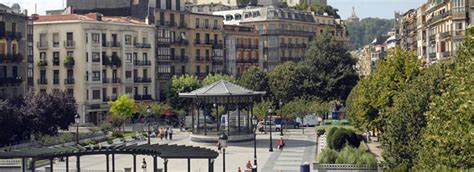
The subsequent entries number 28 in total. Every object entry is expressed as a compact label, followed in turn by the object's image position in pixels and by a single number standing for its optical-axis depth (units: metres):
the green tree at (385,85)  59.22
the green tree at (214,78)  104.88
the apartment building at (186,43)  108.44
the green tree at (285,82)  101.62
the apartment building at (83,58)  95.62
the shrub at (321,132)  76.12
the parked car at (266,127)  85.88
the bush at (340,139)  57.81
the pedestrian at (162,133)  78.56
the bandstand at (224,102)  70.44
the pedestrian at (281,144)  65.94
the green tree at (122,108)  88.44
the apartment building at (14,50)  77.50
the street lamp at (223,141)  45.93
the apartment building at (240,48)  122.06
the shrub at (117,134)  77.21
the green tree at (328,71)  102.69
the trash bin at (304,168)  44.62
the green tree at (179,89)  101.56
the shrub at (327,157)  49.84
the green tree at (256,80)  103.53
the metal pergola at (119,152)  39.88
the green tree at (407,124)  40.34
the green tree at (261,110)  87.75
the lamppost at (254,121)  65.76
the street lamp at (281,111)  87.75
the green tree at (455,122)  28.83
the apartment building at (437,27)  78.38
